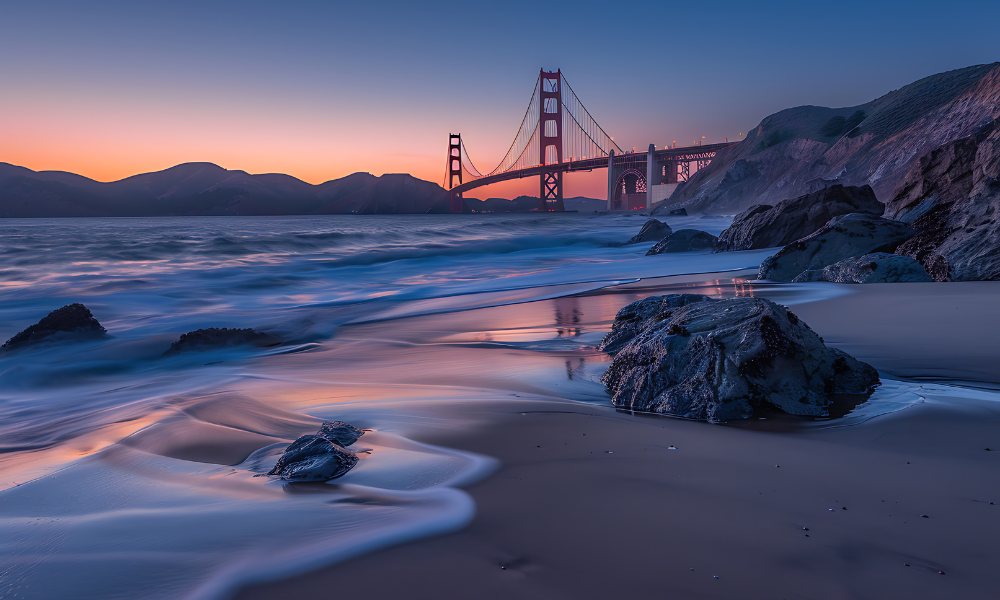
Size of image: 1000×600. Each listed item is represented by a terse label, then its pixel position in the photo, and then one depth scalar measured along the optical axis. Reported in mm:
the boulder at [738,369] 2301
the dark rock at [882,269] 5281
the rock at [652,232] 16438
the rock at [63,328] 5301
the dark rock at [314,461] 2002
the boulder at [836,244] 6574
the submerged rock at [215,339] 5094
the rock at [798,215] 9992
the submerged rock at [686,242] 11820
